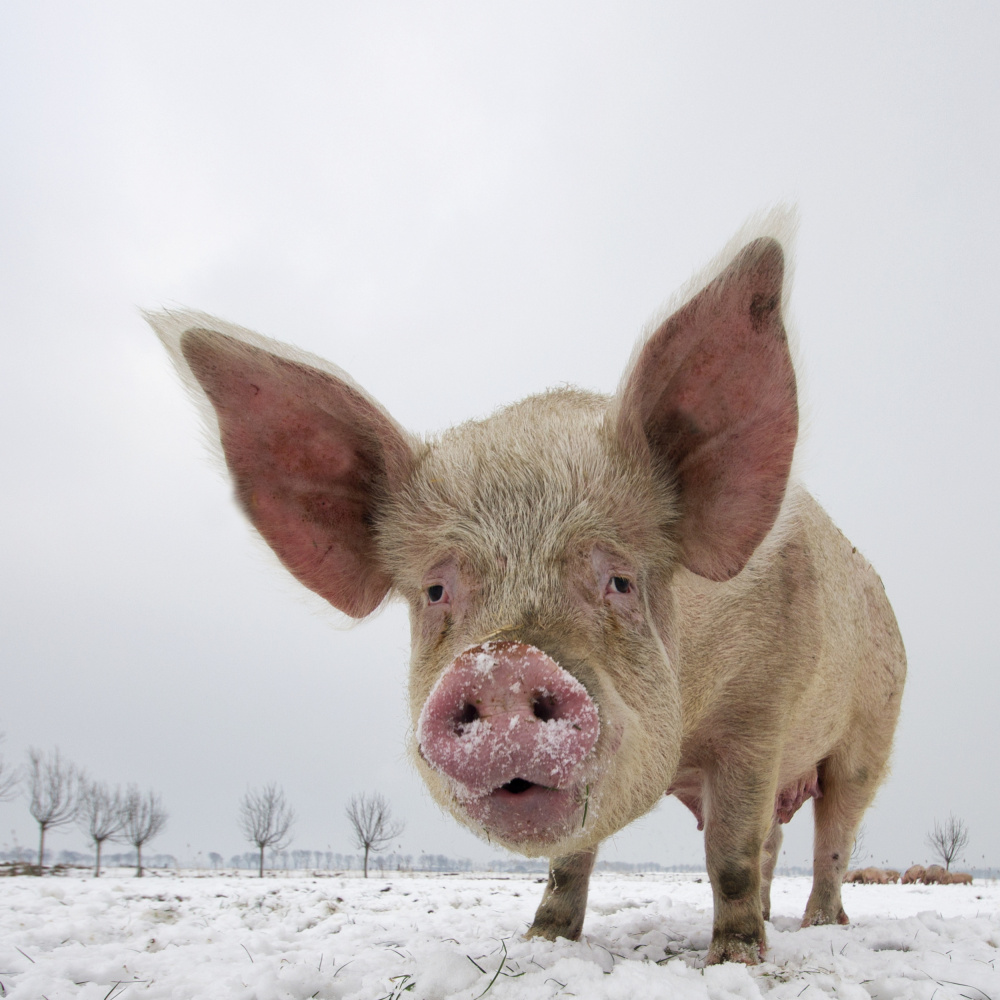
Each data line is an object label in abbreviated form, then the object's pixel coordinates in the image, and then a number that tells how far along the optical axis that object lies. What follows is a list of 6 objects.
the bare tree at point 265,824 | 36.75
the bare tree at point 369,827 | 34.91
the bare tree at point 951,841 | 31.89
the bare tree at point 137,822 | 35.00
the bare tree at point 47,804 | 29.62
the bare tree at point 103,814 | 33.97
